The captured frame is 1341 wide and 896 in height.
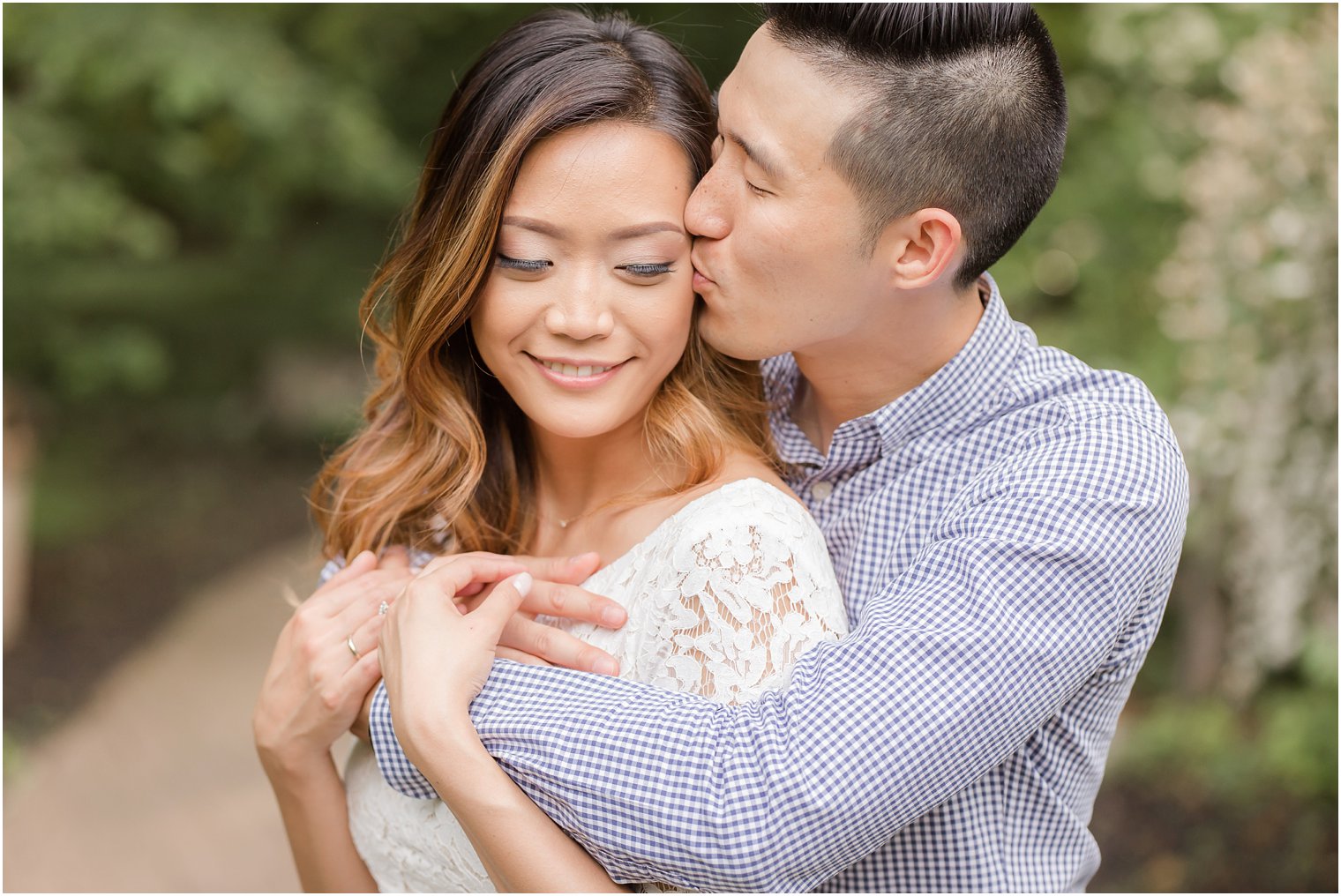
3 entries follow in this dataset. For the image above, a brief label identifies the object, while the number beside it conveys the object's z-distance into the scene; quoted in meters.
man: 1.27
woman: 1.33
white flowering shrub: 2.14
